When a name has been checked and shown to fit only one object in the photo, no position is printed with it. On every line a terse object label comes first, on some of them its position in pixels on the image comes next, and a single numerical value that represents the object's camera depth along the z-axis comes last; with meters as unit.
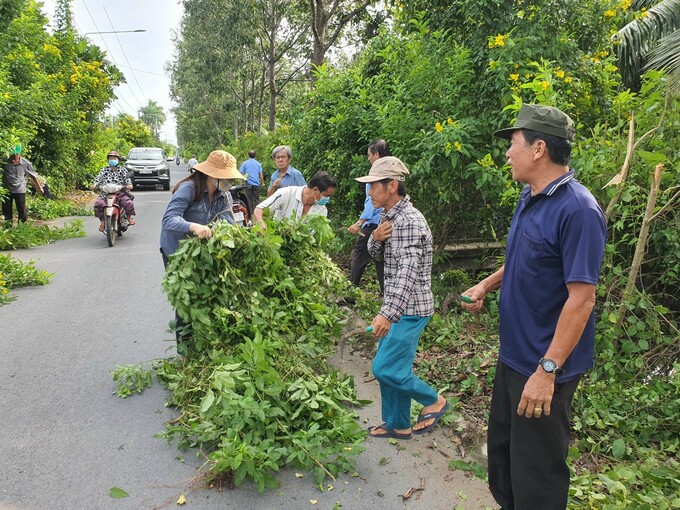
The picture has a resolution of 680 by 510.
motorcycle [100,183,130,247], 10.19
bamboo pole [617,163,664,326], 3.59
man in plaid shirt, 3.42
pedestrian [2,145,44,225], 10.25
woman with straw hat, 4.36
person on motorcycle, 10.59
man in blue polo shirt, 2.14
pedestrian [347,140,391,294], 5.91
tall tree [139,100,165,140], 103.94
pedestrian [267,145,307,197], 8.10
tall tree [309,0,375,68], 16.48
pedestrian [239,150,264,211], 11.83
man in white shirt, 5.48
